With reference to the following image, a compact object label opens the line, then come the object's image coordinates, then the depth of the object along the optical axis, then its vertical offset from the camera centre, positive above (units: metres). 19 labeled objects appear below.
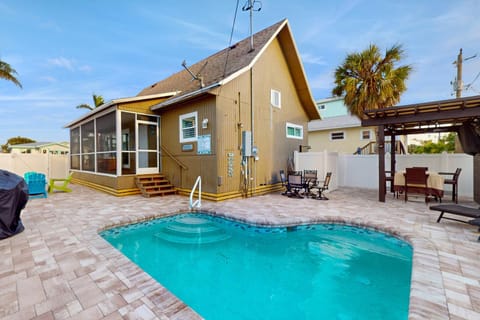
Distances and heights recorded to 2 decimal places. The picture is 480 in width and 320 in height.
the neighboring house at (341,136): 15.48 +1.64
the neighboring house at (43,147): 26.97 +1.49
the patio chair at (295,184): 8.65 -1.07
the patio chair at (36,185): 8.19 -0.97
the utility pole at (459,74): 11.77 +4.46
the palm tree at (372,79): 10.37 +3.83
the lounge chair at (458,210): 4.40 -1.15
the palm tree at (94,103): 21.62 +5.53
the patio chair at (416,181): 7.18 -0.80
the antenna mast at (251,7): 8.84 +6.15
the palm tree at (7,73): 14.59 +5.88
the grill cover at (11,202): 4.04 -0.81
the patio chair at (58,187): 9.34 -1.19
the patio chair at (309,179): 8.73 -0.90
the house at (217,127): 7.93 +1.31
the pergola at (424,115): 6.00 +1.28
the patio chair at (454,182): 7.20 -0.85
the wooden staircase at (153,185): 8.62 -1.12
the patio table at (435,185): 7.16 -0.93
